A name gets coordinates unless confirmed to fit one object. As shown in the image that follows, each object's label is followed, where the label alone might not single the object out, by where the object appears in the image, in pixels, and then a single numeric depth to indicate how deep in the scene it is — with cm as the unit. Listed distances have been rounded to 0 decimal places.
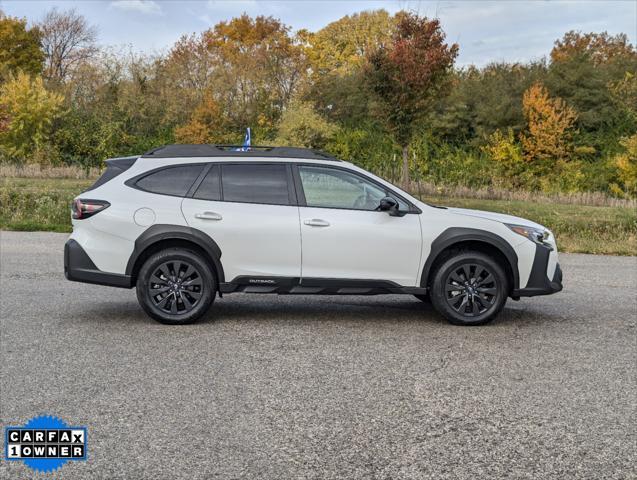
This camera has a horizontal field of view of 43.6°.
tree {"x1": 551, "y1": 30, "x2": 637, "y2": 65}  4797
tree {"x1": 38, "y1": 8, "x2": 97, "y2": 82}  5838
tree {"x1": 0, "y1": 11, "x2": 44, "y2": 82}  5306
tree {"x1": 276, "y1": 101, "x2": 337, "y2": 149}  3291
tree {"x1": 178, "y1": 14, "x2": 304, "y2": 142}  3625
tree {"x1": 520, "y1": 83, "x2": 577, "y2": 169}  3222
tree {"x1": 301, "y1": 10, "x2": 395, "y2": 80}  5561
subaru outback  798
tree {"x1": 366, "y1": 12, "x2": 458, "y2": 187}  2534
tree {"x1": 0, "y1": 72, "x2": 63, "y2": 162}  3438
